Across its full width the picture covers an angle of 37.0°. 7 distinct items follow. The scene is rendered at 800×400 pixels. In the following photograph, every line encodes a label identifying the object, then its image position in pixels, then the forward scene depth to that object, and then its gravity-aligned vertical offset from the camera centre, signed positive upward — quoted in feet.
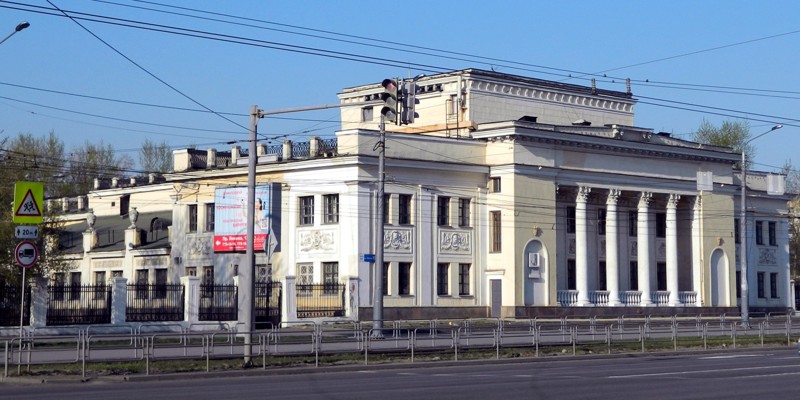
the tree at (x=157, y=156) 322.96 +39.73
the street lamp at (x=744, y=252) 188.01 +8.67
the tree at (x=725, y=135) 327.88 +46.56
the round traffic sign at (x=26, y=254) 91.91 +3.68
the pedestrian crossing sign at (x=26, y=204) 91.86 +7.55
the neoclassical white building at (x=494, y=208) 211.82 +18.29
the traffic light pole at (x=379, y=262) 144.15 +4.96
